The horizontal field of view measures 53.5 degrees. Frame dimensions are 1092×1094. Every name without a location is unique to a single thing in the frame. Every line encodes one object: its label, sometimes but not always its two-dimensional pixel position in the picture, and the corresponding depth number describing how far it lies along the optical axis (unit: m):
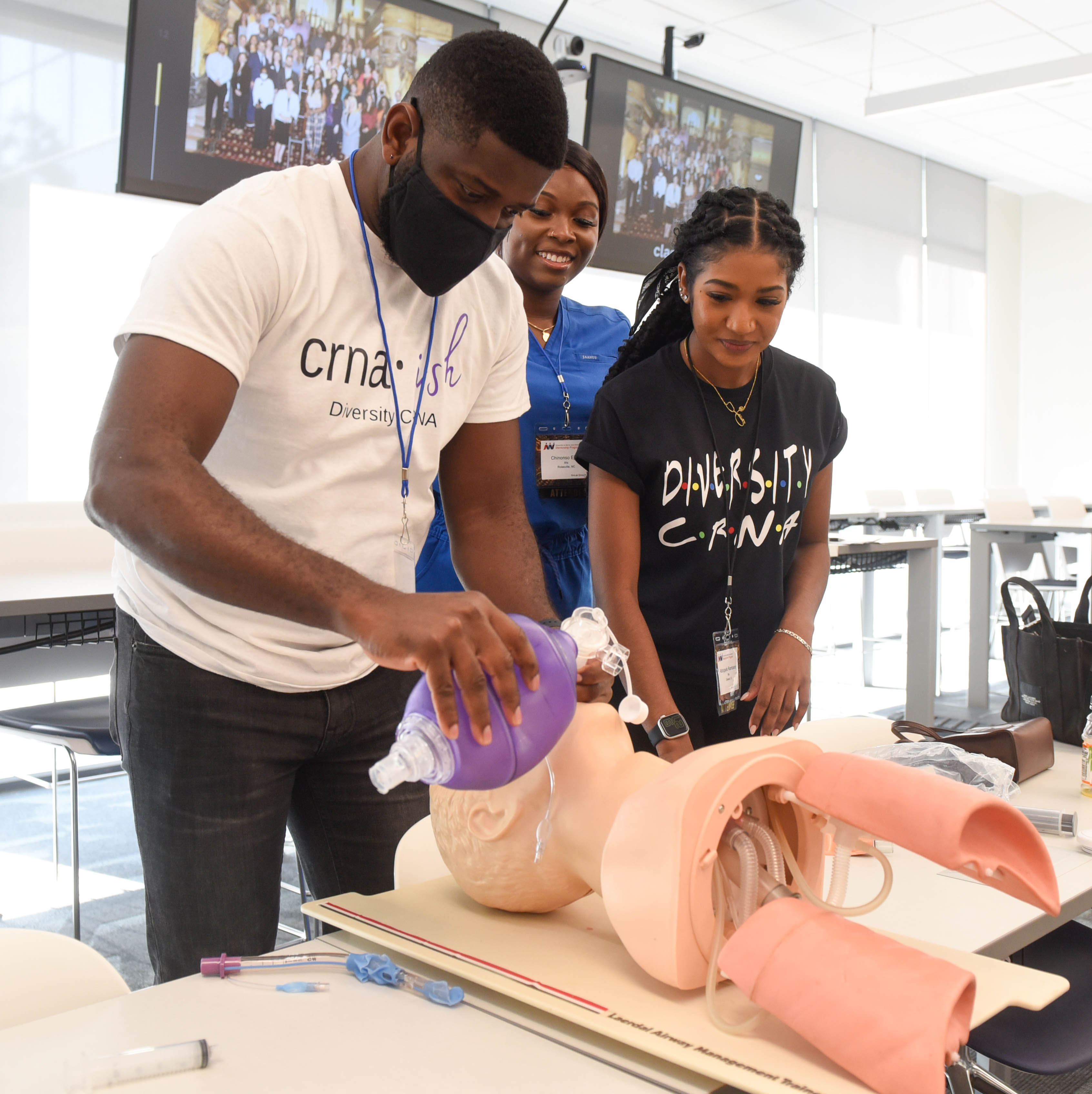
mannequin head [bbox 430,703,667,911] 0.84
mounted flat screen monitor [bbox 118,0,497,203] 3.43
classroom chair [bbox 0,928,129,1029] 0.90
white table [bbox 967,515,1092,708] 4.95
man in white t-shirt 0.92
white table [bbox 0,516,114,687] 2.16
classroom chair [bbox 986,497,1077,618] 5.43
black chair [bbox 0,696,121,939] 2.35
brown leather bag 1.58
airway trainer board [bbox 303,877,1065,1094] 0.68
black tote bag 1.86
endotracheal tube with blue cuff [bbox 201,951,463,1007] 0.79
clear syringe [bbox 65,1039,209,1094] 0.68
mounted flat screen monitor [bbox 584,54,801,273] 4.91
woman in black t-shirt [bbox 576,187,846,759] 1.53
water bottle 1.53
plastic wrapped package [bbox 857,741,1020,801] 1.46
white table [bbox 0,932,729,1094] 0.68
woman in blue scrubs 1.72
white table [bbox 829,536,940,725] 4.11
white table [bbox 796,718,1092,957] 1.03
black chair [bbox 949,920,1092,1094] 1.29
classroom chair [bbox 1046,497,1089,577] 6.57
